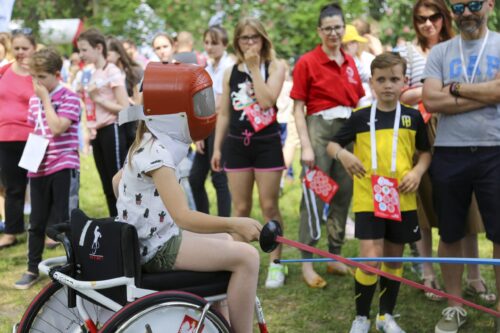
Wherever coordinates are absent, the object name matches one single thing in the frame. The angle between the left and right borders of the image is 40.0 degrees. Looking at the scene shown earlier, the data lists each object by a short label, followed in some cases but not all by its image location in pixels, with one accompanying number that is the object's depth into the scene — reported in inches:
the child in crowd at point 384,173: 149.8
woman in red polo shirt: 184.5
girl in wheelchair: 107.3
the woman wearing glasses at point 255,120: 187.2
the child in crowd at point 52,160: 191.0
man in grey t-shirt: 144.7
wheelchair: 100.0
